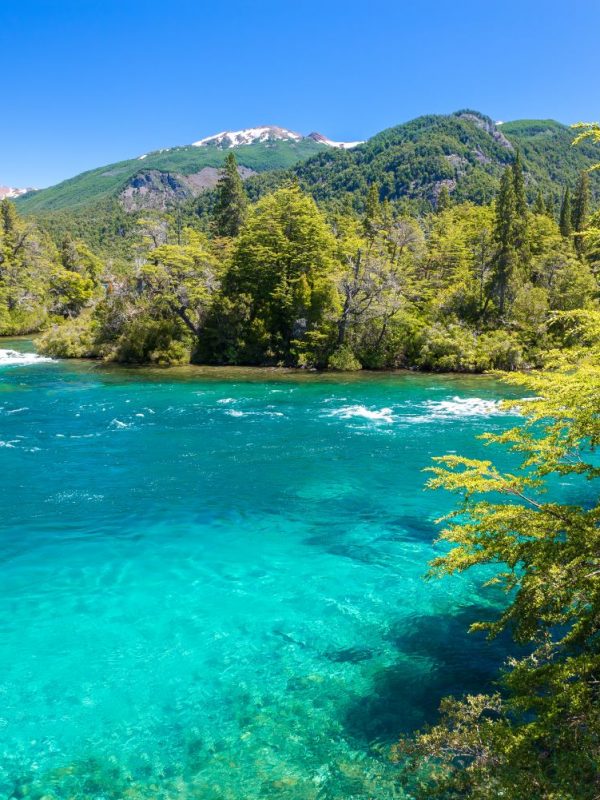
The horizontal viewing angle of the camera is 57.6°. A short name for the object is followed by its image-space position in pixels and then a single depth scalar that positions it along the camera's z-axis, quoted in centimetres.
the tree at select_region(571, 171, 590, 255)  7138
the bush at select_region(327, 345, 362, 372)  4462
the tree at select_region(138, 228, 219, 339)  4788
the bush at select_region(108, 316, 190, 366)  4747
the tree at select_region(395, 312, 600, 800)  593
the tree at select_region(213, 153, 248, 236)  6875
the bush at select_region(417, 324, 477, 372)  4319
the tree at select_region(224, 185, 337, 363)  4759
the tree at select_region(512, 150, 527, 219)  5437
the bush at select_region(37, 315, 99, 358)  5038
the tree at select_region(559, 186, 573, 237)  7028
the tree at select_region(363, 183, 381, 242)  6943
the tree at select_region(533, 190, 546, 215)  7679
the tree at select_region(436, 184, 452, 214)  8809
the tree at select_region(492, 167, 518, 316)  4881
